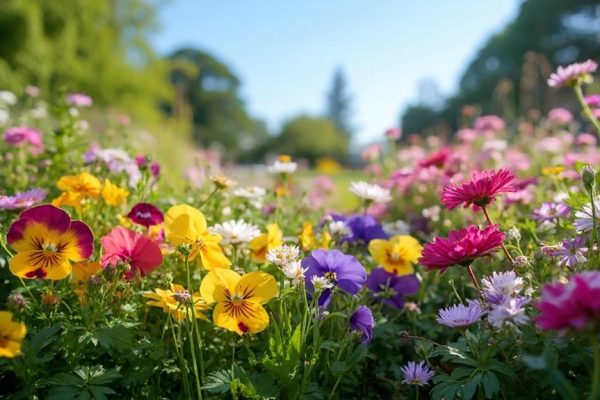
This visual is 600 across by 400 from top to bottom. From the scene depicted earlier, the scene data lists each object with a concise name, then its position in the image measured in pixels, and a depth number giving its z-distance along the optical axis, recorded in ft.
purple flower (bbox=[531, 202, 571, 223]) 1.82
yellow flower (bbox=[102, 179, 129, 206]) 1.91
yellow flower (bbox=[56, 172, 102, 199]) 1.86
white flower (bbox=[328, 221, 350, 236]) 1.87
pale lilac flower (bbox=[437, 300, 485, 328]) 1.36
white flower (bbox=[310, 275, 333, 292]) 1.40
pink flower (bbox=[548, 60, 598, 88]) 1.82
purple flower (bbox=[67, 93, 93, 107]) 3.21
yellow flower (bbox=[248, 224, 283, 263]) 1.80
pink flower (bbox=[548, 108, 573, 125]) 3.86
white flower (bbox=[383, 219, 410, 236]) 2.34
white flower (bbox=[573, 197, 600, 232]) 1.44
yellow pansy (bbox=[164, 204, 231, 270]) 1.60
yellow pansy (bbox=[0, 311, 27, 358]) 1.19
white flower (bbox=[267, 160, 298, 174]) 2.39
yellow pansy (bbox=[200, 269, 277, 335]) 1.45
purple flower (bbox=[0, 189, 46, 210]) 1.74
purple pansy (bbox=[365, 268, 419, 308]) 1.95
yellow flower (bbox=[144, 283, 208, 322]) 1.37
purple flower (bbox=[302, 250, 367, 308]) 1.62
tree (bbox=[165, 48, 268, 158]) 104.11
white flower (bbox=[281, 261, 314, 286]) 1.42
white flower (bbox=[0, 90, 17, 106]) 3.43
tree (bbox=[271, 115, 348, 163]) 69.09
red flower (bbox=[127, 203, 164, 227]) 1.77
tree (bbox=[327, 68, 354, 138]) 157.45
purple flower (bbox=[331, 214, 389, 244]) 2.09
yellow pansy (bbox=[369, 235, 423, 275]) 1.89
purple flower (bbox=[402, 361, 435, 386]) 1.50
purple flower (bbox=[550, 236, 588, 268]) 1.42
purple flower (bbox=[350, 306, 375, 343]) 1.55
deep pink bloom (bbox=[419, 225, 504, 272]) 1.38
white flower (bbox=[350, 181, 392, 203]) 2.15
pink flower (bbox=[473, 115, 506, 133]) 3.94
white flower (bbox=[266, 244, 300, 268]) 1.47
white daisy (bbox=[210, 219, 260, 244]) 1.68
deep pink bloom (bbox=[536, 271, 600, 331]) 0.92
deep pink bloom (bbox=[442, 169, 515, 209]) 1.48
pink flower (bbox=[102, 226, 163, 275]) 1.63
